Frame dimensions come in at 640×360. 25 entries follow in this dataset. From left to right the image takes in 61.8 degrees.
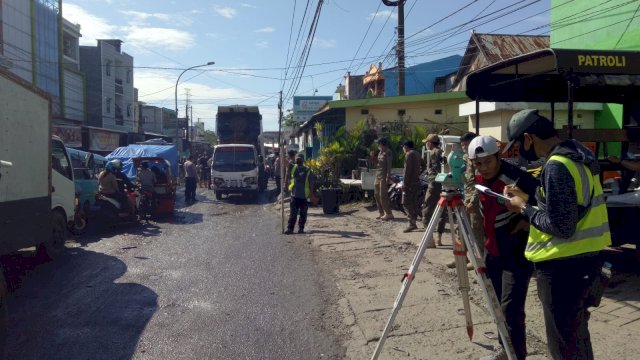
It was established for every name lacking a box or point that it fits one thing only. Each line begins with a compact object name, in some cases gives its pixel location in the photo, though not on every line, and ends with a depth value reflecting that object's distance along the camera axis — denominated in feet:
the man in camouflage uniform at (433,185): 28.94
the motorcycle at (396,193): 43.09
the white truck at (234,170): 68.23
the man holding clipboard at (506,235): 12.29
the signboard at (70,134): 95.30
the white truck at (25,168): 22.06
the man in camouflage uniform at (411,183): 33.83
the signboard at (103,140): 108.06
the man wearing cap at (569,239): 9.77
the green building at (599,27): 43.57
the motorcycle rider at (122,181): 43.98
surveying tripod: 11.85
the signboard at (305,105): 129.50
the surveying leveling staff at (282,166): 38.14
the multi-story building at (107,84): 133.18
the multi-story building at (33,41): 83.92
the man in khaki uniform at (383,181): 38.06
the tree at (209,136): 304.91
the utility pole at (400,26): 71.26
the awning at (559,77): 18.49
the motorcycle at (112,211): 41.42
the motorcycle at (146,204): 47.44
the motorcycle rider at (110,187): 42.78
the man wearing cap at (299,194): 37.63
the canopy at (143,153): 65.38
